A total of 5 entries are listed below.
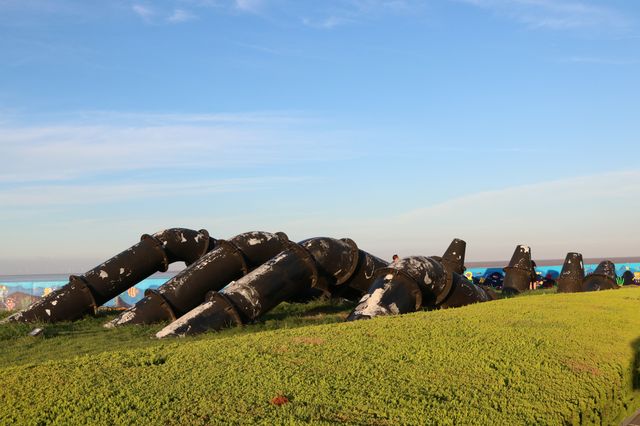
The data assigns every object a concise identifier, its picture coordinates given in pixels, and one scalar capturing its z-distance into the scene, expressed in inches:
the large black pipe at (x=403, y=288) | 520.7
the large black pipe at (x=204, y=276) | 610.9
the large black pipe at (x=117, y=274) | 666.8
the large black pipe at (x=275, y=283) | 533.3
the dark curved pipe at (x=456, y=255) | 962.1
